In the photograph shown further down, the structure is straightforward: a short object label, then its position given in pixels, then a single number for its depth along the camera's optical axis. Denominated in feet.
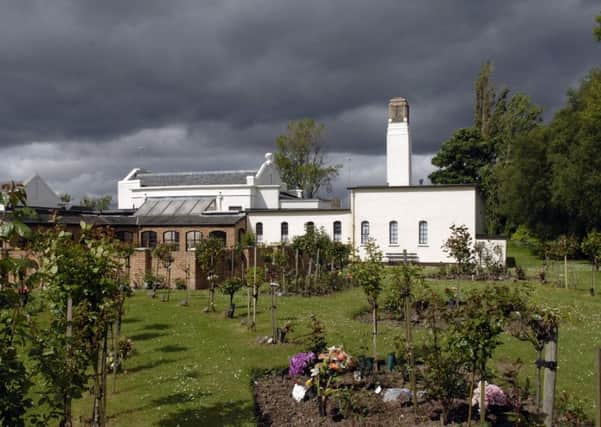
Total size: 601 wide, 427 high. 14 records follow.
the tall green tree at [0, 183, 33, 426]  13.50
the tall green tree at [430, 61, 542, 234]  158.40
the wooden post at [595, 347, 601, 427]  15.33
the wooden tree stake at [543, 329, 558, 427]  19.40
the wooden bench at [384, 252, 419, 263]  107.65
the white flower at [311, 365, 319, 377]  25.91
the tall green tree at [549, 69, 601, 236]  98.73
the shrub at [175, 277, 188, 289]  77.00
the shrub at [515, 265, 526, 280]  81.92
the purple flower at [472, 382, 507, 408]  24.02
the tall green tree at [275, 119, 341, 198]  207.31
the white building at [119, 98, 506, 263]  106.63
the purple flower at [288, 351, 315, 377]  30.78
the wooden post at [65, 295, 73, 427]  18.25
